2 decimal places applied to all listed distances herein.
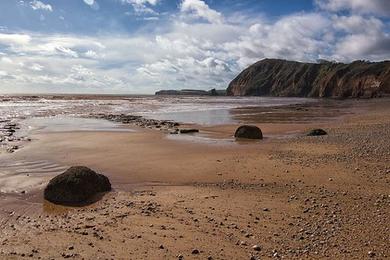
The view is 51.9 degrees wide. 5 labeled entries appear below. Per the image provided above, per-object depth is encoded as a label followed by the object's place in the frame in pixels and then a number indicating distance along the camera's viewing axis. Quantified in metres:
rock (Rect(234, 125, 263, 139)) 19.84
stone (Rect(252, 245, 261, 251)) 6.44
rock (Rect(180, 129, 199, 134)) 23.09
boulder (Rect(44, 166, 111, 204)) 9.22
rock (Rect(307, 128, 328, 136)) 20.60
